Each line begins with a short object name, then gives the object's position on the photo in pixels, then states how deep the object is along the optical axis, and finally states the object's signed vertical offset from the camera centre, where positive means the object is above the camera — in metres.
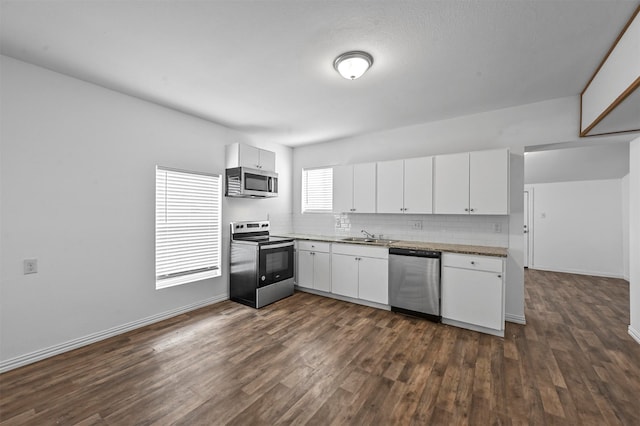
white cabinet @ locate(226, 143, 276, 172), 3.86 +0.86
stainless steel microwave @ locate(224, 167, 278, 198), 3.82 +0.46
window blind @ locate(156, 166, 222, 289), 3.29 -0.18
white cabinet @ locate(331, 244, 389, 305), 3.58 -0.83
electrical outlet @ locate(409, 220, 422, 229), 3.91 -0.14
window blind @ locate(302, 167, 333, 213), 4.91 +0.46
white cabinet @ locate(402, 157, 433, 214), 3.52 +0.40
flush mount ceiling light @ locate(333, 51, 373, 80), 2.17 +1.28
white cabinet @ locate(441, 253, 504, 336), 2.84 -0.87
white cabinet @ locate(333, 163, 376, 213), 4.04 +0.41
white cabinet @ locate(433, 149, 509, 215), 3.07 +0.40
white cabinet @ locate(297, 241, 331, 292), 4.09 -0.83
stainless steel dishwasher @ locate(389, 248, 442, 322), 3.18 -0.85
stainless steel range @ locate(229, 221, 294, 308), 3.66 -0.80
